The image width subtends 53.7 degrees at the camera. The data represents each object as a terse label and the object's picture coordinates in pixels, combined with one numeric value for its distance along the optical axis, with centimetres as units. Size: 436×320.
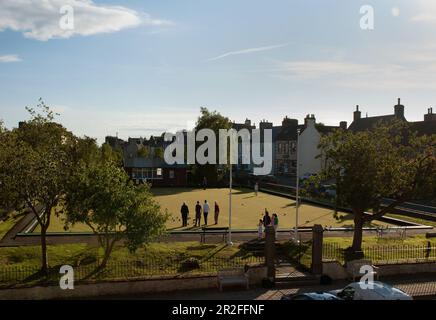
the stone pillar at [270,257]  1888
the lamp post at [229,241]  2357
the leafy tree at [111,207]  1789
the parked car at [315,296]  1461
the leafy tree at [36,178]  1758
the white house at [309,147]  6838
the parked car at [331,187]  2313
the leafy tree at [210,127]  6062
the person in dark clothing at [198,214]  2922
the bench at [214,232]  2436
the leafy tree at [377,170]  2205
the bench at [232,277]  1797
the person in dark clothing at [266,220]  2639
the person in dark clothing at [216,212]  3014
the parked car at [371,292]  1466
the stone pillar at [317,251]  1960
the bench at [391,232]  2717
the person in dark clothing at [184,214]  2911
